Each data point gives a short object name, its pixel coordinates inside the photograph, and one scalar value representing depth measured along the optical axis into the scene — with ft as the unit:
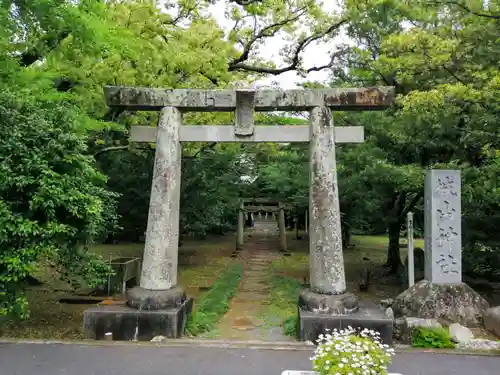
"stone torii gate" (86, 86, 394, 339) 25.68
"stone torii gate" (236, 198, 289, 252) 76.48
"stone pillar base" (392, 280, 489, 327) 26.32
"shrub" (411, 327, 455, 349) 23.03
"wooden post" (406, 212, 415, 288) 30.23
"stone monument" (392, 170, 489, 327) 26.89
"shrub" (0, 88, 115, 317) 22.68
